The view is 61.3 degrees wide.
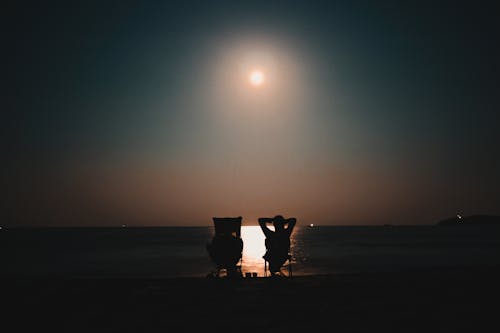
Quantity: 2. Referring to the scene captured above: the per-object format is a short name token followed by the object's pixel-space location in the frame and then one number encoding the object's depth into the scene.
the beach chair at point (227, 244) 15.49
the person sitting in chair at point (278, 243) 15.47
